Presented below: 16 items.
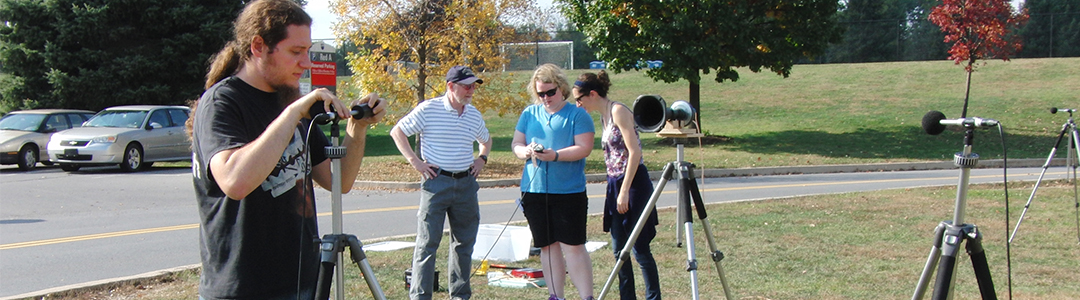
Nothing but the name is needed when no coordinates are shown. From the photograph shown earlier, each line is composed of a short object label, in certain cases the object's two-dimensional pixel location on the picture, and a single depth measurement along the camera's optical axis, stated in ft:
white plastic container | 23.19
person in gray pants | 17.76
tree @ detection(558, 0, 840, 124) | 68.95
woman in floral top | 17.21
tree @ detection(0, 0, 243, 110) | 78.23
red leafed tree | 77.36
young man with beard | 7.78
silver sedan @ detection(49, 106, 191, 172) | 56.59
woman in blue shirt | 17.40
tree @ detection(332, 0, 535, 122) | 53.52
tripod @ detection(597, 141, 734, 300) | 14.02
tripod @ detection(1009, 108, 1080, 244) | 26.22
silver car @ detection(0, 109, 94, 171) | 58.65
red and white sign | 52.11
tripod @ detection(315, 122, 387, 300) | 8.28
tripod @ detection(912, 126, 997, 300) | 9.91
